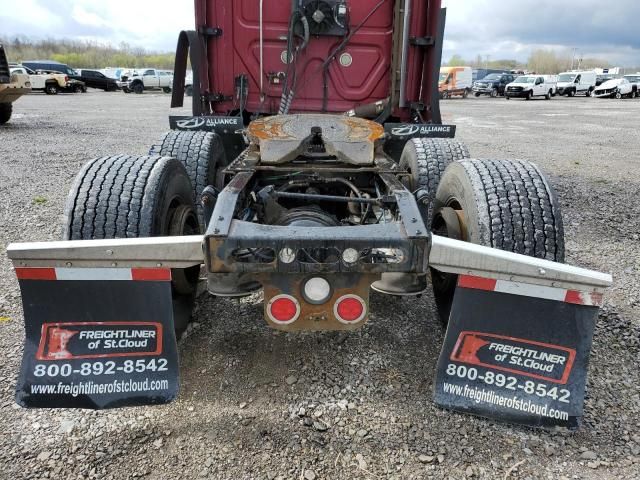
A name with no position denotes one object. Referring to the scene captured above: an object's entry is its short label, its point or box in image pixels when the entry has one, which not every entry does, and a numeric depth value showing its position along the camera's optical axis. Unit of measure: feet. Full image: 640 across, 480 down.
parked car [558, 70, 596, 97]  116.47
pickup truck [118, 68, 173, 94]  115.03
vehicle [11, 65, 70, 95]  92.55
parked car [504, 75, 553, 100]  105.40
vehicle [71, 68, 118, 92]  114.42
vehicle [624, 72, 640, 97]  105.81
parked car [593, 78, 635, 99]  105.81
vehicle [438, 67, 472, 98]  113.29
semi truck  6.54
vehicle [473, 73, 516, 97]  117.19
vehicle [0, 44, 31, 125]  38.88
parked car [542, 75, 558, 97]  109.11
